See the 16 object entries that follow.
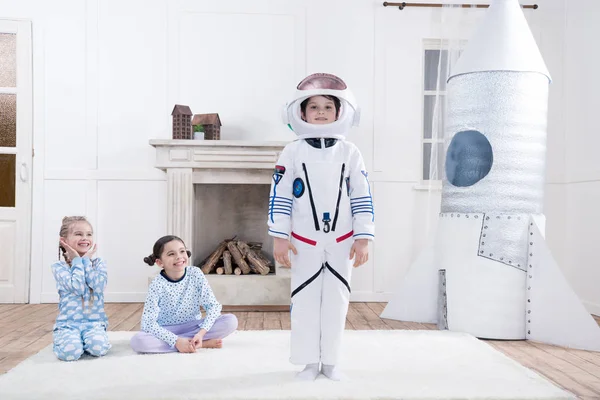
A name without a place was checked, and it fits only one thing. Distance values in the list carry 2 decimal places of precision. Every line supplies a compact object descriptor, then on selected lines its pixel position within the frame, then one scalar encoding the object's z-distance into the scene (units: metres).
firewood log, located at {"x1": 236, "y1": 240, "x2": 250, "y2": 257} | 4.45
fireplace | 4.21
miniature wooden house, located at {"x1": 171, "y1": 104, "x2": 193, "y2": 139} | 4.29
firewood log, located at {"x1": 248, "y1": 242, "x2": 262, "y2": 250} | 4.65
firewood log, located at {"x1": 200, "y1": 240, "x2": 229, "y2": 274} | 4.38
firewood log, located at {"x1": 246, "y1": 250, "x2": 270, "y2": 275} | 4.31
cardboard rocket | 3.26
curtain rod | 4.68
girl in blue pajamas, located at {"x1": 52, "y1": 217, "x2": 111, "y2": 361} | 2.71
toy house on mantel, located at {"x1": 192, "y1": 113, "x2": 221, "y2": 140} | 4.38
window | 4.71
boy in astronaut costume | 2.29
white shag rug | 2.14
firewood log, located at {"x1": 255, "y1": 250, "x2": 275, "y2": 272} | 4.44
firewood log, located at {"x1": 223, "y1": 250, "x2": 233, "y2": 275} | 4.36
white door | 4.55
